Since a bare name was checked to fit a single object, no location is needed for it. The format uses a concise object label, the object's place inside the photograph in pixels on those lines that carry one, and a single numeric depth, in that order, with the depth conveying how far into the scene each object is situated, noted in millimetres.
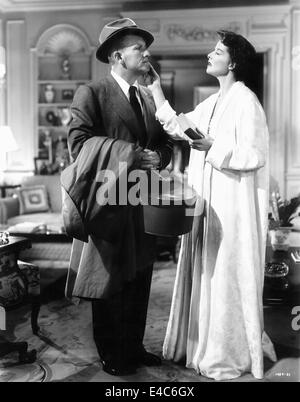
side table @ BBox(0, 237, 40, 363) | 2264
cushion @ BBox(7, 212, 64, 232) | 4558
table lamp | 5129
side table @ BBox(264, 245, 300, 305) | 2430
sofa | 3742
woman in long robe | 1869
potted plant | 3027
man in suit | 1880
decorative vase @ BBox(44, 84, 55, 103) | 5980
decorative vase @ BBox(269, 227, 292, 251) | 3020
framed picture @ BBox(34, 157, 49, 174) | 5820
